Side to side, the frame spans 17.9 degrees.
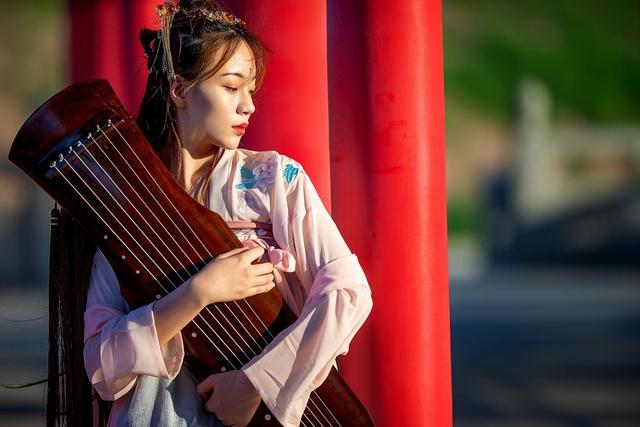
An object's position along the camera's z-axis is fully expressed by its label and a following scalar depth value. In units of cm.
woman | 328
